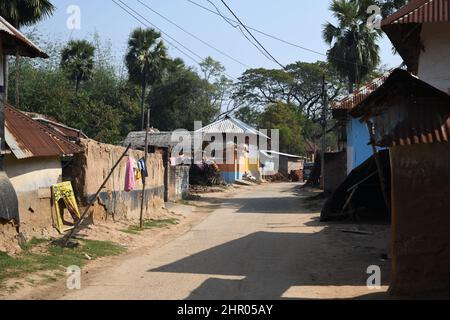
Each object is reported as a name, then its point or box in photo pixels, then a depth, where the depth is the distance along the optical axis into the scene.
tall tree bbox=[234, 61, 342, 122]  67.31
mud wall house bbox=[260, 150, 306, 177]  61.56
